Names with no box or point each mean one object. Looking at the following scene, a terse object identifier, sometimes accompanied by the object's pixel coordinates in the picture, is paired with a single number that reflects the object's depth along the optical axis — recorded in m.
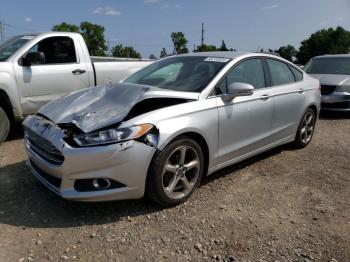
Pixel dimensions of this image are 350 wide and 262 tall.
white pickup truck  5.88
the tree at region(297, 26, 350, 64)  55.22
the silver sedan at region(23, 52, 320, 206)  3.35
